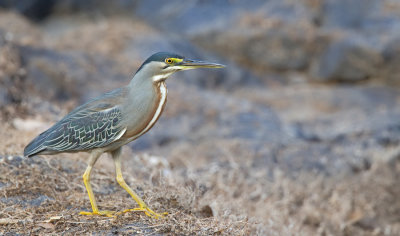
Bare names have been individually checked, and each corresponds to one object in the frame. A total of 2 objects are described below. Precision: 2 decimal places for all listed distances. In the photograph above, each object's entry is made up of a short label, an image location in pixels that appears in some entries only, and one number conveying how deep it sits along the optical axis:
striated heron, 10.12
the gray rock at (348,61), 30.81
